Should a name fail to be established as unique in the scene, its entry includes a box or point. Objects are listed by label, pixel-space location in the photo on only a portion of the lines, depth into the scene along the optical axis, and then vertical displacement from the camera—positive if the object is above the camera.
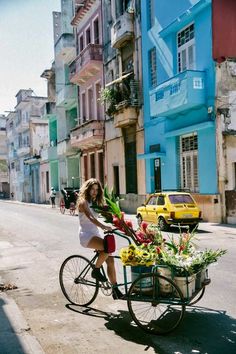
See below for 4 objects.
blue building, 17.61 +3.65
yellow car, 15.04 -0.99
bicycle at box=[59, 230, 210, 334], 4.85 -1.36
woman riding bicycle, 5.70 -0.54
